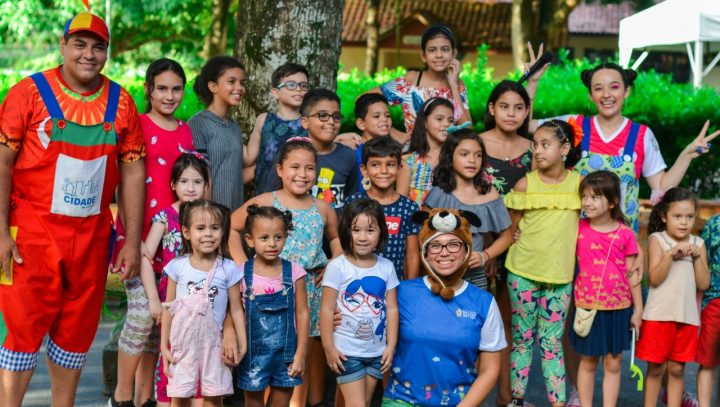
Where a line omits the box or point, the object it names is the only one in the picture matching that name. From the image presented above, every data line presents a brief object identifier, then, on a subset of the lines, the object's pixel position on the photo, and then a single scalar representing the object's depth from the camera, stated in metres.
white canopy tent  13.99
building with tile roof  36.56
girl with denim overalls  4.94
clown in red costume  4.69
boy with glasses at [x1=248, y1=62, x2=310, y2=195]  6.01
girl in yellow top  5.54
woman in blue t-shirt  4.66
